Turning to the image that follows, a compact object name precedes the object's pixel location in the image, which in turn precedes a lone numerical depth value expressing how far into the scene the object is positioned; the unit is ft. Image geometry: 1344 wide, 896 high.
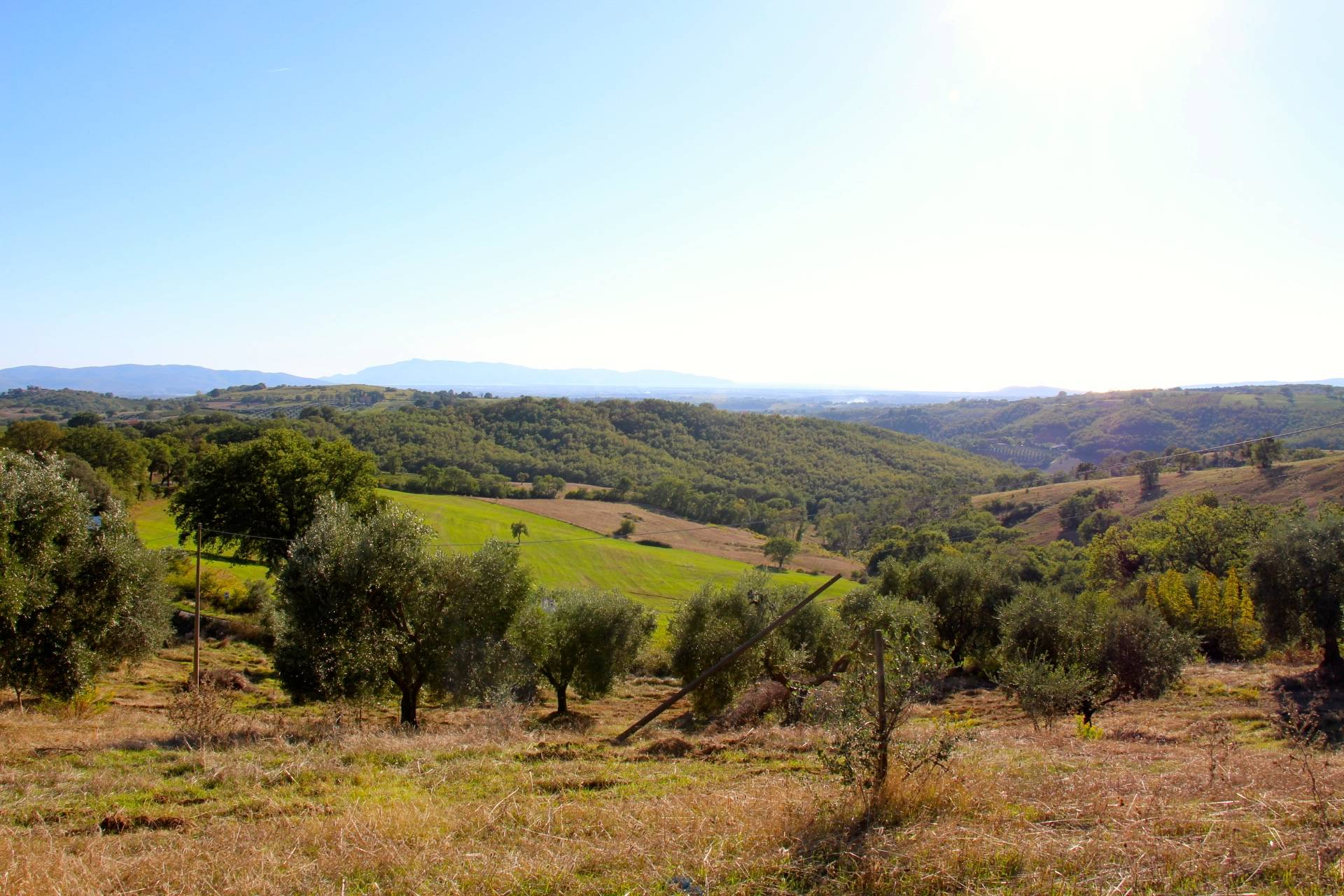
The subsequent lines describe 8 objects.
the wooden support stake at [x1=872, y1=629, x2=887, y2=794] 27.22
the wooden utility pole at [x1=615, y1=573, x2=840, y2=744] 44.06
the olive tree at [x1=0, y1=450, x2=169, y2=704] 57.16
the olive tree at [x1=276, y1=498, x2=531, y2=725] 61.26
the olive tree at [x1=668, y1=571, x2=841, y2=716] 80.38
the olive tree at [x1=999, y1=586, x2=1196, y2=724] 61.46
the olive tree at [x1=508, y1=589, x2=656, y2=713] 86.43
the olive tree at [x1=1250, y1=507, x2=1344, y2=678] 86.79
